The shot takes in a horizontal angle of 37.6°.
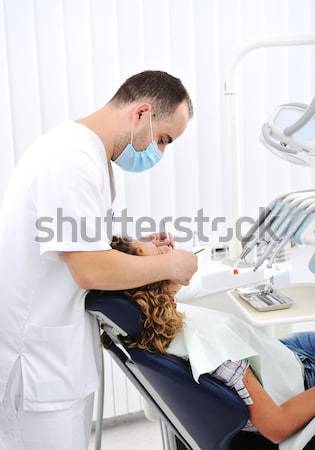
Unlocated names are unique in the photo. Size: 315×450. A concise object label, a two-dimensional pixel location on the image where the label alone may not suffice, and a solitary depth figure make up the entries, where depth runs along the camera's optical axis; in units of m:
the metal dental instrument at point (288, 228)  1.25
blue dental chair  1.03
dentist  1.03
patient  1.09
